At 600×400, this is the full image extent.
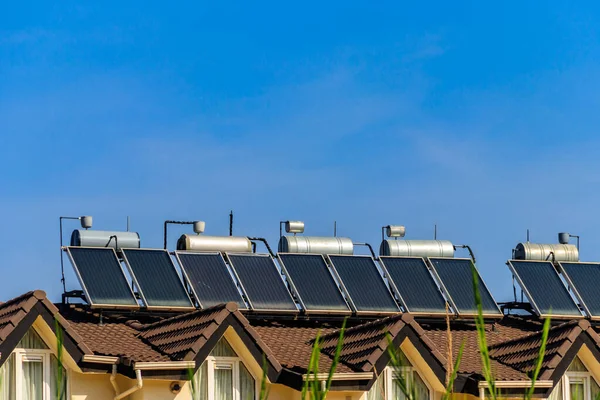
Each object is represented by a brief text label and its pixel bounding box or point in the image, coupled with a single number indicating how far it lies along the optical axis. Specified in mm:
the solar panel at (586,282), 36969
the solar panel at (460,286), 34500
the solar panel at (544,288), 36281
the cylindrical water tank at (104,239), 33812
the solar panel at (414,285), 33938
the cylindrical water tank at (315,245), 35750
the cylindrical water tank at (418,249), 37531
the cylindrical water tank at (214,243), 34497
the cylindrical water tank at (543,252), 39656
